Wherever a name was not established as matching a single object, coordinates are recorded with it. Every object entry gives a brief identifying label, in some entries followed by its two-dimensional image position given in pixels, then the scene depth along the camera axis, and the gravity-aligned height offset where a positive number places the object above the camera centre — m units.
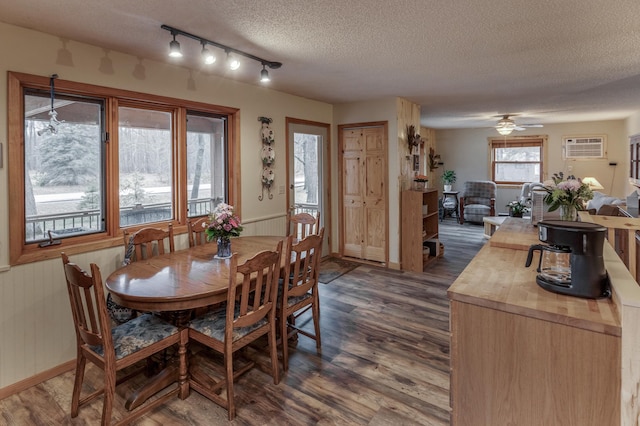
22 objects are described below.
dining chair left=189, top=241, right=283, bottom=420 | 2.07 -0.79
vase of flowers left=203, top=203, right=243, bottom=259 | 2.70 -0.22
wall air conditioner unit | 7.71 +1.12
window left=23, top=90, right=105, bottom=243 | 2.53 +0.25
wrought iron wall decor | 4.24 +0.55
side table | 9.33 -0.13
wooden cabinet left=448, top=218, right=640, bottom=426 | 1.20 -0.58
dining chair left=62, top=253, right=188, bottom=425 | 1.84 -0.82
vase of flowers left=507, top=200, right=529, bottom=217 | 4.37 -0.14
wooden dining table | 2.00 -0.53
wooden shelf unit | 4.89 -0.45
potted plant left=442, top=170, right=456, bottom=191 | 9.41 +0.53
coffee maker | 1.38 -0.23
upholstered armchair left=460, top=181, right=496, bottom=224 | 8.41 -0.07
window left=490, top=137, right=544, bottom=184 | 8.53 +0.95
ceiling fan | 6.39 +1.31
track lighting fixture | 2.40 +1.17
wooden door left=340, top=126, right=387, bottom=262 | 5.13 +0.09
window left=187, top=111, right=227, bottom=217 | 3.63 +0.41
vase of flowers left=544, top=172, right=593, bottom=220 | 2.20 +0.00
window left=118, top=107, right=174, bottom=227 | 3.09 +0.32
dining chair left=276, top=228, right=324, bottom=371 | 2.51 -0.68
